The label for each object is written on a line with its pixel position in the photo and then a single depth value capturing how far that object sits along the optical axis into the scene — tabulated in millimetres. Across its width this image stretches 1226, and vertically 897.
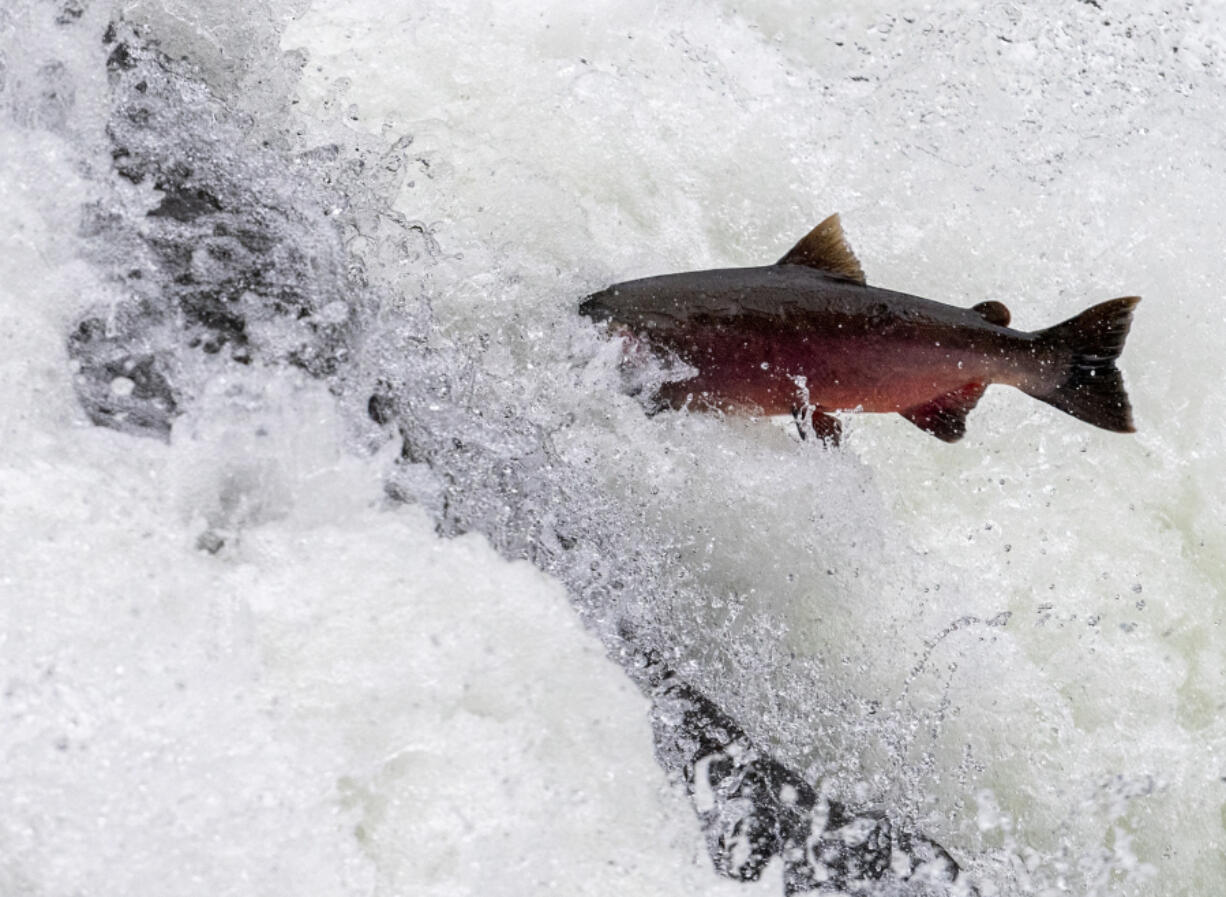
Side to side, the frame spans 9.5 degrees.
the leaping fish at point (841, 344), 8045
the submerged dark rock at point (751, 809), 7995
